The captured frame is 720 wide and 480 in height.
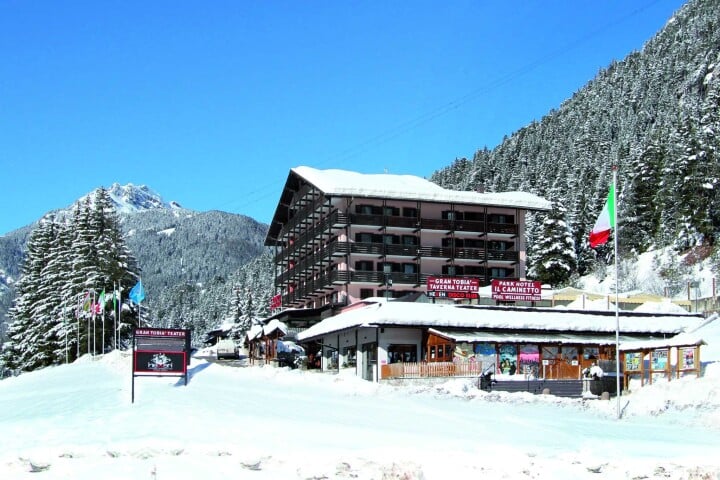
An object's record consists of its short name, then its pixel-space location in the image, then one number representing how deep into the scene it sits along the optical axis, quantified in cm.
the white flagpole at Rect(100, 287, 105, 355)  6451
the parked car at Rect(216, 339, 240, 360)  8631
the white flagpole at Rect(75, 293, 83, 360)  6851
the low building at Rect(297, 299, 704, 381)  4419
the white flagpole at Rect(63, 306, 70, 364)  7476
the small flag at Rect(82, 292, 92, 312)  6462
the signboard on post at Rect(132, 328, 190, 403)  3431
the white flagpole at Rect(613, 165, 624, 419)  3045
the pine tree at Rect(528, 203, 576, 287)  8606
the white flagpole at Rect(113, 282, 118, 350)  6679
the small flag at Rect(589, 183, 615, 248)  3091
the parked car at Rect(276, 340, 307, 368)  6174
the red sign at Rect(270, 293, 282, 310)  8481
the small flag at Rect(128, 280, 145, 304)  6406
